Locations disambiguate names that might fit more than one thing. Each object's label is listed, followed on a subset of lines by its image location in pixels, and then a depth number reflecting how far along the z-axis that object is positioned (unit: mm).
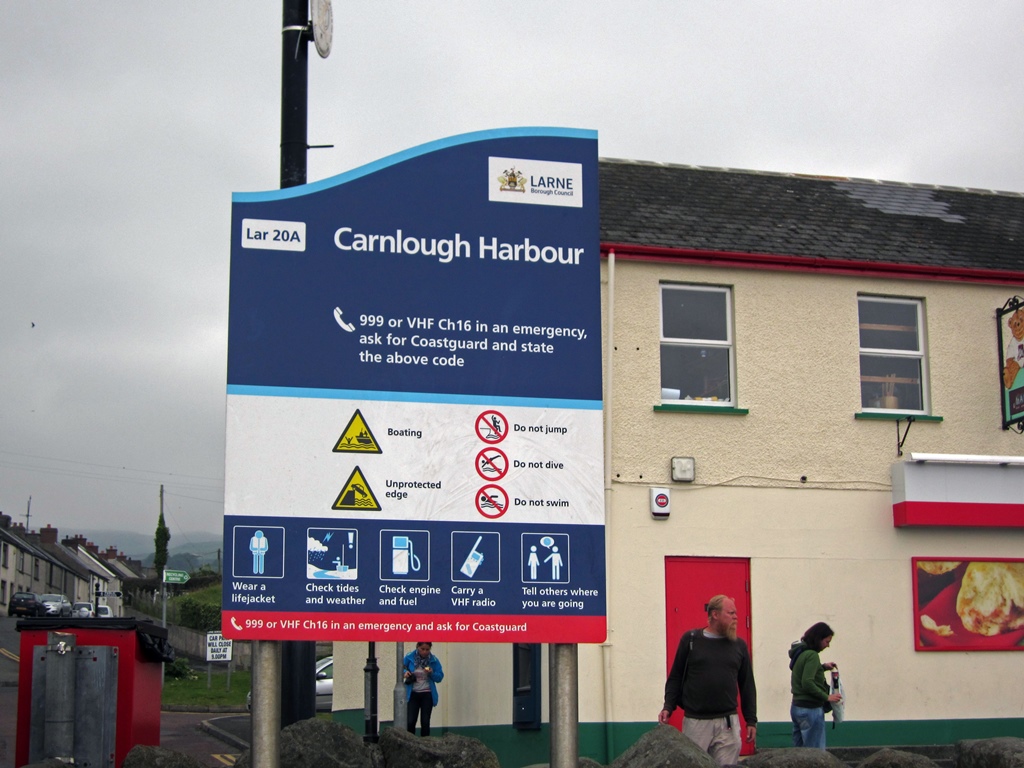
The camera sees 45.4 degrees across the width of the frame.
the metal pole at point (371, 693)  16250
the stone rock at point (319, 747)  8289
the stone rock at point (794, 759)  8375
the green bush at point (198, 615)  49969
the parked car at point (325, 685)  31347
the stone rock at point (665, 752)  7621
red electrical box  8477
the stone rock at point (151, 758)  7898
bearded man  8836
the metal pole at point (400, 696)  15992
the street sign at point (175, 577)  26905
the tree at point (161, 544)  72125
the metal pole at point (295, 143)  8000
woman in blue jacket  16016
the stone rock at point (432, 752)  8625
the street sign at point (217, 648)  26744
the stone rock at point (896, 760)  8734
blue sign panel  5820
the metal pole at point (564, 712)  5879
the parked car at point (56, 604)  54156
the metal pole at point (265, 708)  5652
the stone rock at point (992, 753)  9133
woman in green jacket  11477
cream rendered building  14781
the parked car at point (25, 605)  60612
